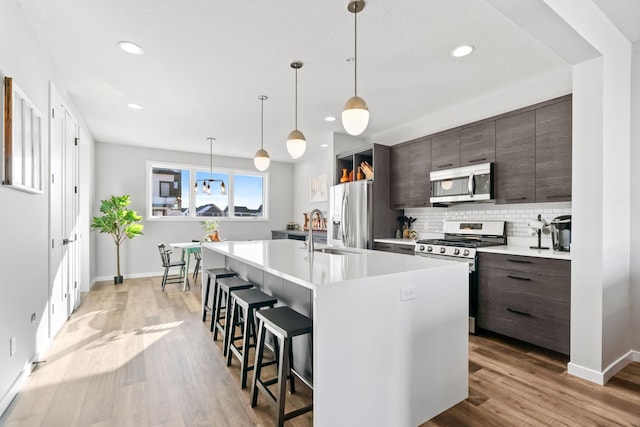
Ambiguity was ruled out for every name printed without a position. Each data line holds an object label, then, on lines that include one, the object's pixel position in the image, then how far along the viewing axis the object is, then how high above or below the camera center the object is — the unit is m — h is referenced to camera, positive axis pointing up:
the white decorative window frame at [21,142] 1.96 +0.49
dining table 5.13 -0.63
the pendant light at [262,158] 3.67 +0.63
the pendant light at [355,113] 2.15 +0.69
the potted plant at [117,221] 5.23 -0.16
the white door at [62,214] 3.00 -0.03
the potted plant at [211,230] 5.09 -0.35
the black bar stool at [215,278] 3.25 -0.78
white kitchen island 1.50 -0.66
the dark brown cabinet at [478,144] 3.47 +0.79
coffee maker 2.94 -0.18
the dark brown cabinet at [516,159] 3.11 +0.56
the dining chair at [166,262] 5.22 -0.85
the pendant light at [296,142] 2.99 +0.67
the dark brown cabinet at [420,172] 4.21 +0.56
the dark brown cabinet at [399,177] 4.54 +0.53
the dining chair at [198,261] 5.74 -0.91
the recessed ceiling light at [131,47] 2.58 +1.38
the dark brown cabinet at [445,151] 3.84 +0.79
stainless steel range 3.29 -0.34
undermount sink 3.02 -0.37
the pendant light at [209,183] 6.38 +0.61
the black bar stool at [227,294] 2.79 -0.77
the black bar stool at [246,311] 2.24 -0.75
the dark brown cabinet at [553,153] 2.84 +0.57
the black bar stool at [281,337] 1.72 -0.73
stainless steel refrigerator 4.56 -0.03
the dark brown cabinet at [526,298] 2.65 -0.78
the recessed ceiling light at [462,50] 2.64 +1.39
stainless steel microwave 3.48 +0.34
